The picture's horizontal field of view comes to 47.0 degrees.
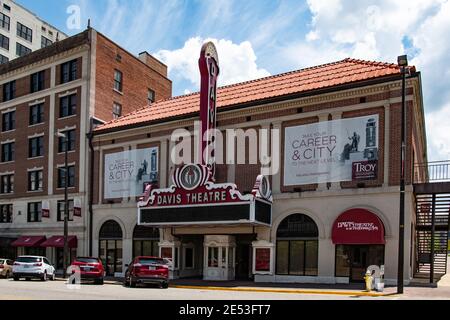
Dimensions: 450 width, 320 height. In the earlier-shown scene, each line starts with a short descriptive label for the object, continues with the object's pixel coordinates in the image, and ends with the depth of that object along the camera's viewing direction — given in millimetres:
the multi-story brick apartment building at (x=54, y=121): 39531
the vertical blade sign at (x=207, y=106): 30609
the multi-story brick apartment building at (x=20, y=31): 77500
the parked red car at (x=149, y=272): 24406
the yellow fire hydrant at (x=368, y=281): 21719
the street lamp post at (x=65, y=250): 33500
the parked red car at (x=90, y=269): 27500
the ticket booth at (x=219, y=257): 29953
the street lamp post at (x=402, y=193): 20562
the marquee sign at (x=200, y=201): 27328
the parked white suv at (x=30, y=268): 29828
